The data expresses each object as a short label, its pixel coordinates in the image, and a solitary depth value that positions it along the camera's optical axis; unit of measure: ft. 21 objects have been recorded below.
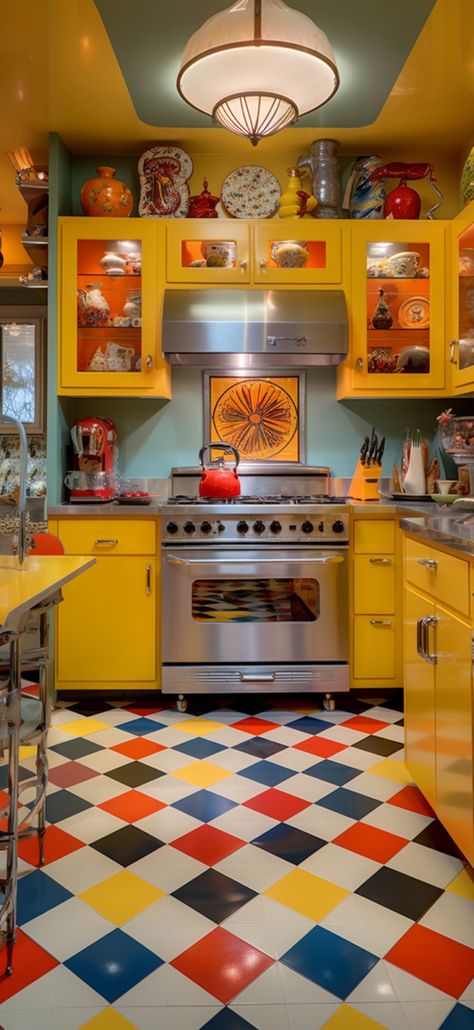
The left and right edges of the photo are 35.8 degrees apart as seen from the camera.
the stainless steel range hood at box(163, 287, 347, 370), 11.42
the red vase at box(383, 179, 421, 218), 12.02
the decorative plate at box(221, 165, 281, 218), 12.47
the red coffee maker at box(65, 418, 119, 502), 11.59
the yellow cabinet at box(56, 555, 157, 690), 10.95
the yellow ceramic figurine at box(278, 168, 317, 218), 12.01
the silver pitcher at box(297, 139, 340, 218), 12.03
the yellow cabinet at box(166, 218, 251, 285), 11.60
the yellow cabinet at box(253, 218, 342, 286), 11.64
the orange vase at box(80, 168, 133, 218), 11.75
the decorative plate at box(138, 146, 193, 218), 12.12
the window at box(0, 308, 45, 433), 14.48
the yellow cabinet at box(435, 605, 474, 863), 5.83
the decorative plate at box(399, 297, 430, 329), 11.90
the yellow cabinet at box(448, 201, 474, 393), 10.89
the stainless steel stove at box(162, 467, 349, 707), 10.75
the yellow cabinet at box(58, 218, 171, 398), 11.55
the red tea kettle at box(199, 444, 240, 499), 11.42
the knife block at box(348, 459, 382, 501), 11.55
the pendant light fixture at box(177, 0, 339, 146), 6.75
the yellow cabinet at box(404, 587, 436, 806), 6.94
